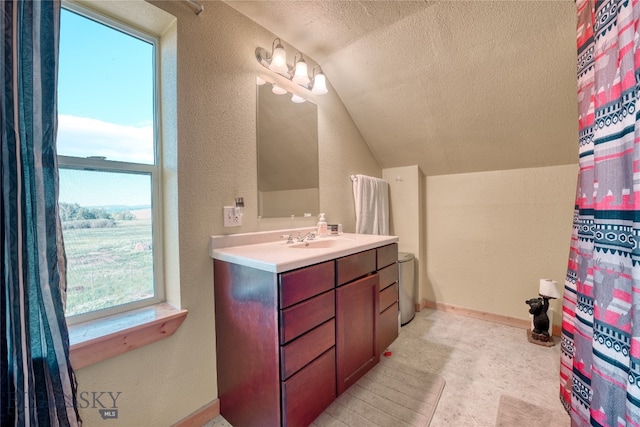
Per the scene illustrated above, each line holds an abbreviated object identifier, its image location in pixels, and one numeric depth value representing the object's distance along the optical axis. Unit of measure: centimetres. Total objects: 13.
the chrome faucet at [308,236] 177
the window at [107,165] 109
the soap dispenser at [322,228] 196
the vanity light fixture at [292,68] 163
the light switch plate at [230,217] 146
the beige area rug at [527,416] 133
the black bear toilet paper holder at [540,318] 211
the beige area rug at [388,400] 137
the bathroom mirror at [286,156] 169
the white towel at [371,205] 245
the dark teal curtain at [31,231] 72
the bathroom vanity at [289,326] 108
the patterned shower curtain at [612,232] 68
